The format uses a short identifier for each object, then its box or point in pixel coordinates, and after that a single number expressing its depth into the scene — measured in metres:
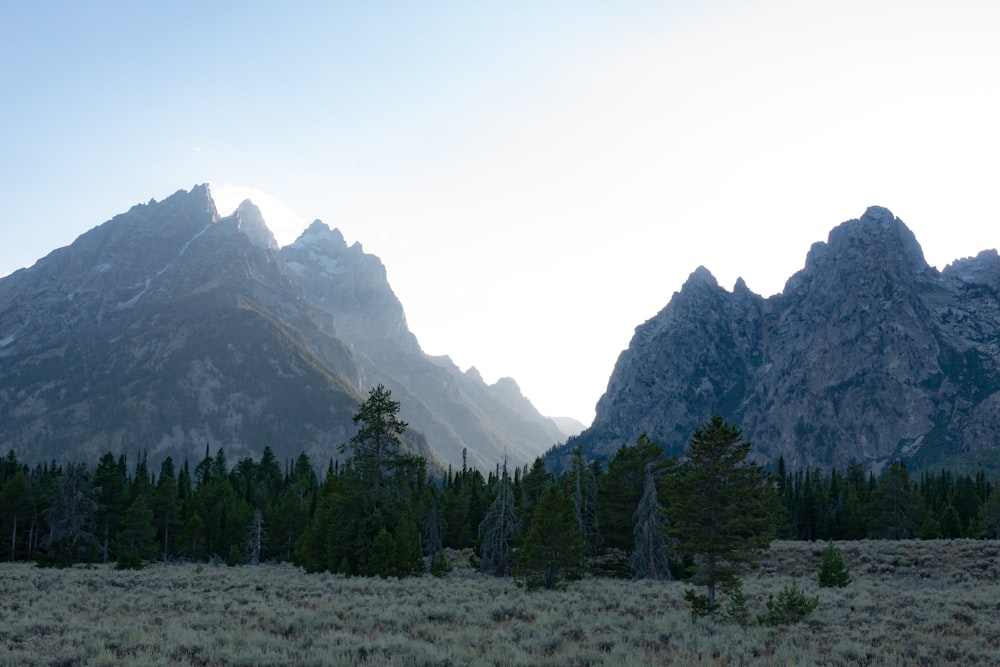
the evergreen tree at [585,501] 46.00
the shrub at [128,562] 48.03
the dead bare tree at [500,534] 44.03
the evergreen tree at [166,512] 67.38
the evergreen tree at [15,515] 62.66
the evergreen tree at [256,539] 61.92
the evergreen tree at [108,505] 65.25
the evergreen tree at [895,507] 71.81
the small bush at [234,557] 56.00
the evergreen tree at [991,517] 64.43
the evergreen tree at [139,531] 58.88
